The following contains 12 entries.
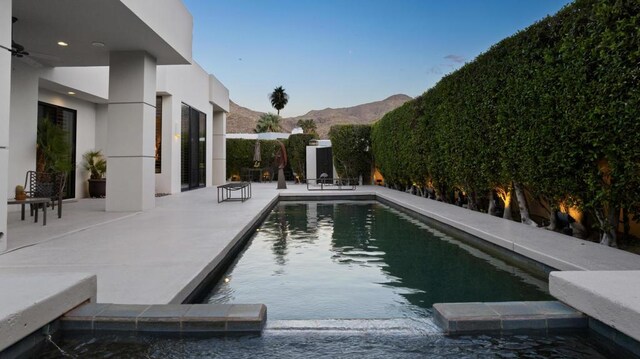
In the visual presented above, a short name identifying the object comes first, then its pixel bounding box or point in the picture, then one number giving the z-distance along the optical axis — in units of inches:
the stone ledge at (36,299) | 83.0
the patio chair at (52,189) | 286.8
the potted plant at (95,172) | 482.0
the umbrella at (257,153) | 740.6
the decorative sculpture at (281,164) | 649.0
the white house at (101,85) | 246.4
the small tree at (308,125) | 2243.1
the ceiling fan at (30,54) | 248.6
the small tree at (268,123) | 2032.5
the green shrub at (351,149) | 764.6
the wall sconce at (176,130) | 558.3
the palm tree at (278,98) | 2252.7
